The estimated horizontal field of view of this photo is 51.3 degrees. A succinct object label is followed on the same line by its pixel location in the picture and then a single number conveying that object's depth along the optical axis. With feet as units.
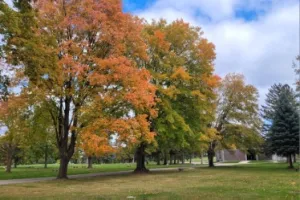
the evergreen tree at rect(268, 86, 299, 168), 89.10
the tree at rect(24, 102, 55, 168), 67.93
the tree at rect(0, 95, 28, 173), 62.18
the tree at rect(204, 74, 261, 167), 119.96
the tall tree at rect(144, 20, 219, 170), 80.18
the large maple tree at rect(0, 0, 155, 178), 61.98
